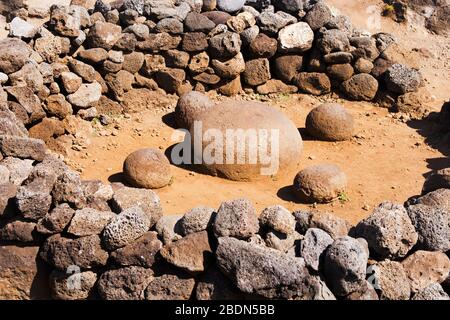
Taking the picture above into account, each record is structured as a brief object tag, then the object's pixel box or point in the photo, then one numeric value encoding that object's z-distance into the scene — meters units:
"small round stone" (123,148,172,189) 10.09
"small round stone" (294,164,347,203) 9.73
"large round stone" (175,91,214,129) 12.06
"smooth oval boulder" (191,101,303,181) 10.44
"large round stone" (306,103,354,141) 11.99
